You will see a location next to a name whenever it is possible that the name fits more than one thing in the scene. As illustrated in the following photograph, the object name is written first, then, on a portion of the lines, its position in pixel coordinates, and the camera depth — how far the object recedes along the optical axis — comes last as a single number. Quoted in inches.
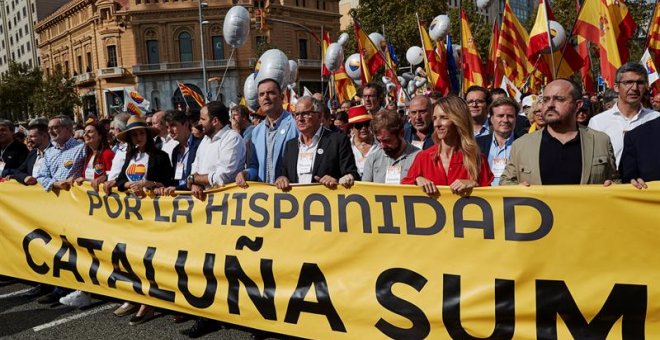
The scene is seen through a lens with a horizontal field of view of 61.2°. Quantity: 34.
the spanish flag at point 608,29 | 304.2
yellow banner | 120.0
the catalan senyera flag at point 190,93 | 582.5
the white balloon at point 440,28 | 583.5
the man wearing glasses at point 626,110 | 164.9
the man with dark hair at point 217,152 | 184.4
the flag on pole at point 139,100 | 558.9
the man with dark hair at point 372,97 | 240.8
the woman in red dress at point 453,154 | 139.9
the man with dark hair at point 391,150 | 158.2
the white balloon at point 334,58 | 559.2
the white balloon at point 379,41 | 674.8
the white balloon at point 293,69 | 532.8
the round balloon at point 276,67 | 311.0
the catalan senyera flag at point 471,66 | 428.1
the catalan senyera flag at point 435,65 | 489.7
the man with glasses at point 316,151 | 168.1
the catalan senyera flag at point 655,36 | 346.3
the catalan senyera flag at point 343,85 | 586.5
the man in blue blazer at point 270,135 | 186.9
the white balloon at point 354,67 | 546.0
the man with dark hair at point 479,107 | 197.2
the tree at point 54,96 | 2185.0
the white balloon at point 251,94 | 418.7
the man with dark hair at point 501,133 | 176.3
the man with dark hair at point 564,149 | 130.0
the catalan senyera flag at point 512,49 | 406.9
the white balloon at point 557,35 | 393.6
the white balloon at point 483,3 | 608.3
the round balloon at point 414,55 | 909.8
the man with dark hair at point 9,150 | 254.5
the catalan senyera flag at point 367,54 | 494.6
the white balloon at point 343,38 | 831.4
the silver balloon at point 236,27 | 398.0
